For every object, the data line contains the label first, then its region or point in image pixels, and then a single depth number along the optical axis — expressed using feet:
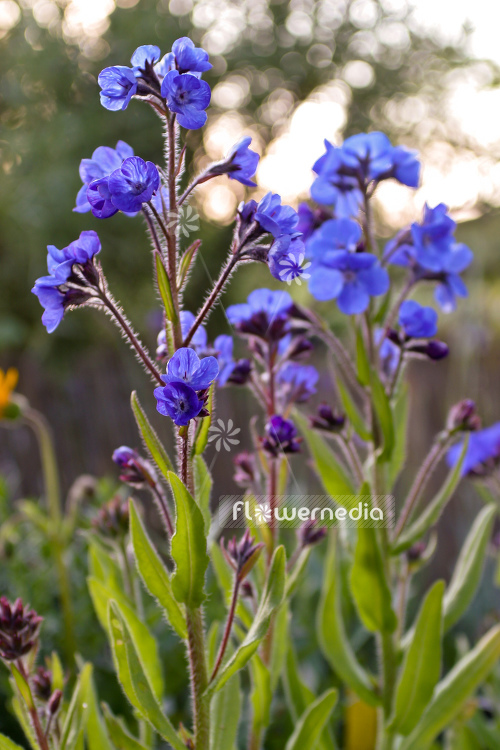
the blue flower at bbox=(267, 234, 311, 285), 2.14
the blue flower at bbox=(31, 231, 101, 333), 2.15
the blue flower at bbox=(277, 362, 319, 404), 2.48
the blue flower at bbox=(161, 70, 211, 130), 2.10
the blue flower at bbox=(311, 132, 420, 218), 2.51
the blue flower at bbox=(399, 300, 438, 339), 2.49
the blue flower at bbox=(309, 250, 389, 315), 2.46
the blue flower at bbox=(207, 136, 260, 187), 2.18
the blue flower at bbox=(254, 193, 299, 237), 2.13
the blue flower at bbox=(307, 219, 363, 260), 2.49
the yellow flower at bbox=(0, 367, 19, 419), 3.90
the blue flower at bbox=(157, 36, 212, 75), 2.14
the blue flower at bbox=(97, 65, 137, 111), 2.12
